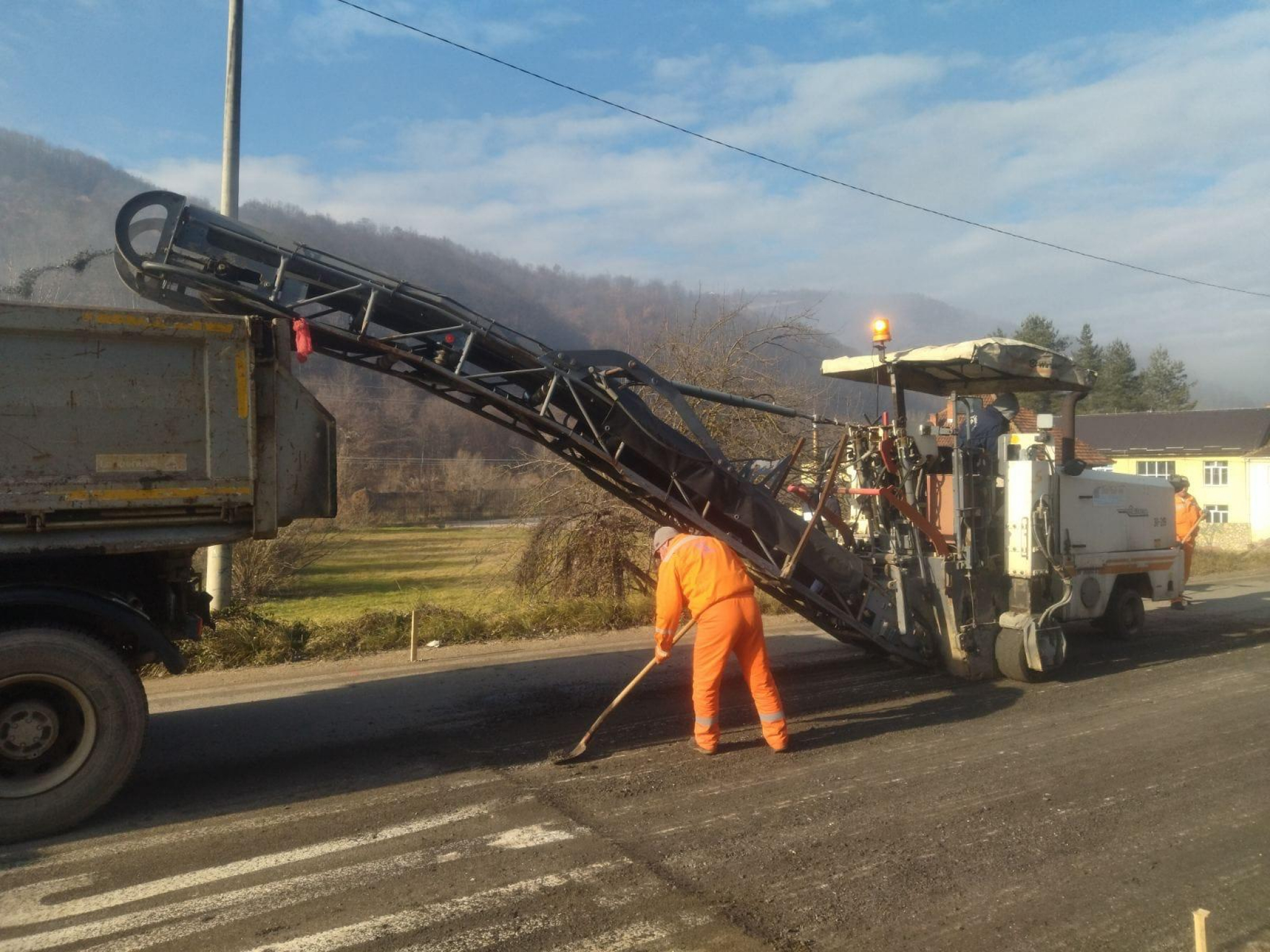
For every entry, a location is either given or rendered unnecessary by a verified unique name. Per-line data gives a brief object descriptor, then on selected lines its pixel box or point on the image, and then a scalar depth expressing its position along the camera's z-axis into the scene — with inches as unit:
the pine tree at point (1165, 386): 3068.4
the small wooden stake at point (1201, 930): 118.7
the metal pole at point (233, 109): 403.5
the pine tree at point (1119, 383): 2817.4
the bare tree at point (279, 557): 574.6
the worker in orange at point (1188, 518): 517.3
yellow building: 1585.9
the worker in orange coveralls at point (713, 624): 235.5
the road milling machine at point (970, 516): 325.4
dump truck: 180.2
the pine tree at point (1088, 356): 2847.0
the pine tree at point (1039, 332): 2610.7
